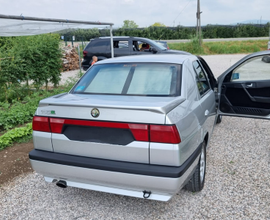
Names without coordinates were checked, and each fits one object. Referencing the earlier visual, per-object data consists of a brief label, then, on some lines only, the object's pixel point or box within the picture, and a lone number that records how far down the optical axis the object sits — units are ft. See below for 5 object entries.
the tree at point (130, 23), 247.09
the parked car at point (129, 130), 8.07
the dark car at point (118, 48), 42.47
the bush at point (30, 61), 25.82
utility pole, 92.93
